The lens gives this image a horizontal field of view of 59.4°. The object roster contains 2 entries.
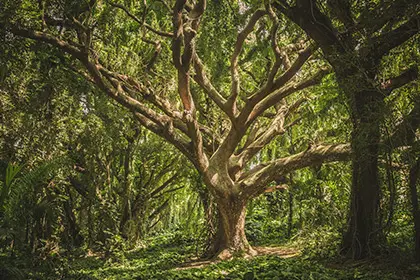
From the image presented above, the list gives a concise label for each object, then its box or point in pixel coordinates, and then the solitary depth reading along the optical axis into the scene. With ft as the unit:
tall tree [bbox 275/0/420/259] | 13.32
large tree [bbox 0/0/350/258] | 21.50
